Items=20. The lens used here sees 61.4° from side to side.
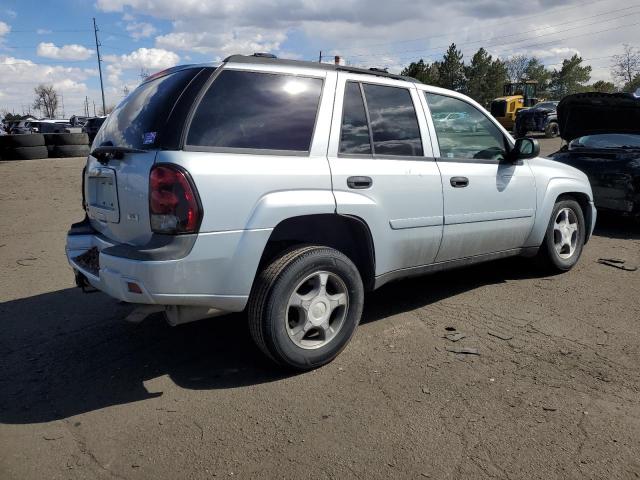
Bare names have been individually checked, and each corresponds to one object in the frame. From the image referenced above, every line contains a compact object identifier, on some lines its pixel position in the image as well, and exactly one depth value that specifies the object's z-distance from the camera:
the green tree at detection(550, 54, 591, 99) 92.25
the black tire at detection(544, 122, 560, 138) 27.48
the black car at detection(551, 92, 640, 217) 7.39
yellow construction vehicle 30.27
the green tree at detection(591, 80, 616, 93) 70.71
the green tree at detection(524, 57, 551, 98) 94.78
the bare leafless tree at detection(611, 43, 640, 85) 74.23
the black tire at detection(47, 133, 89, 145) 18.75
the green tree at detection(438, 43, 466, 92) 71.50
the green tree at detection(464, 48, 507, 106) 72.81
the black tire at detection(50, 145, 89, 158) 18.56
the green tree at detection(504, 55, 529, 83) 99.50
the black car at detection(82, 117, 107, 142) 29.00
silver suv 2.98
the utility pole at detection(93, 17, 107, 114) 59.41
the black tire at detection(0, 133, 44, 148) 17.80
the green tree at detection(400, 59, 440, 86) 59.66
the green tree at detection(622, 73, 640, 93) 67.24
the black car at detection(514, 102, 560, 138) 27.34
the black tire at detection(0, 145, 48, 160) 17.84
